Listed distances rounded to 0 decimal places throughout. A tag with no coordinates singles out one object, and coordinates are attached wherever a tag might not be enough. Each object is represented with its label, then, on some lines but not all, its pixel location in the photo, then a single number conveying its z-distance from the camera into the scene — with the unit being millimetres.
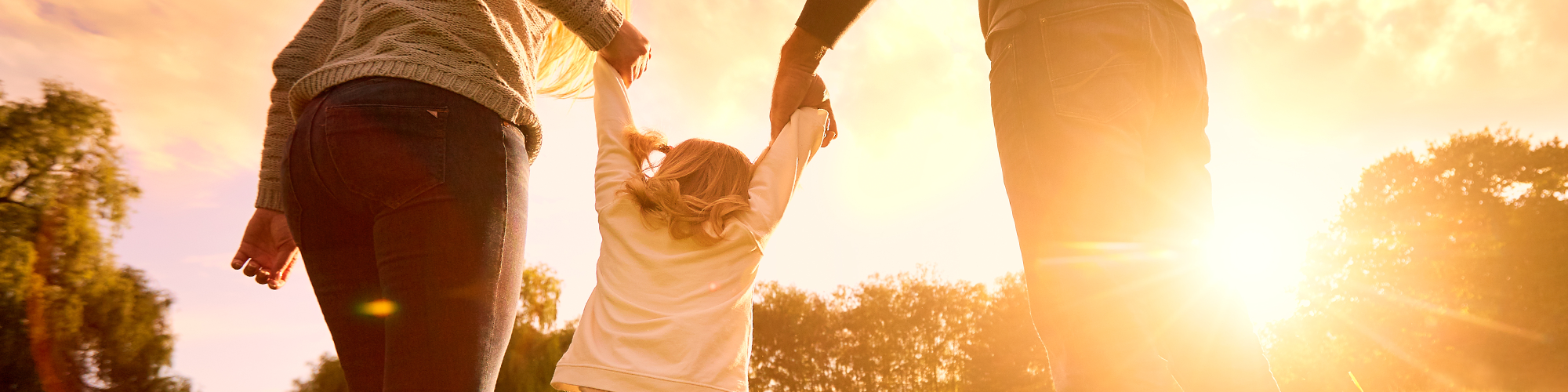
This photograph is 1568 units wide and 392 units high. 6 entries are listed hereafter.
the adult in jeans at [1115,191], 1859
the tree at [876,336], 34875
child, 2678
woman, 1448
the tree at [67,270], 20750
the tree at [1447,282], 19109
